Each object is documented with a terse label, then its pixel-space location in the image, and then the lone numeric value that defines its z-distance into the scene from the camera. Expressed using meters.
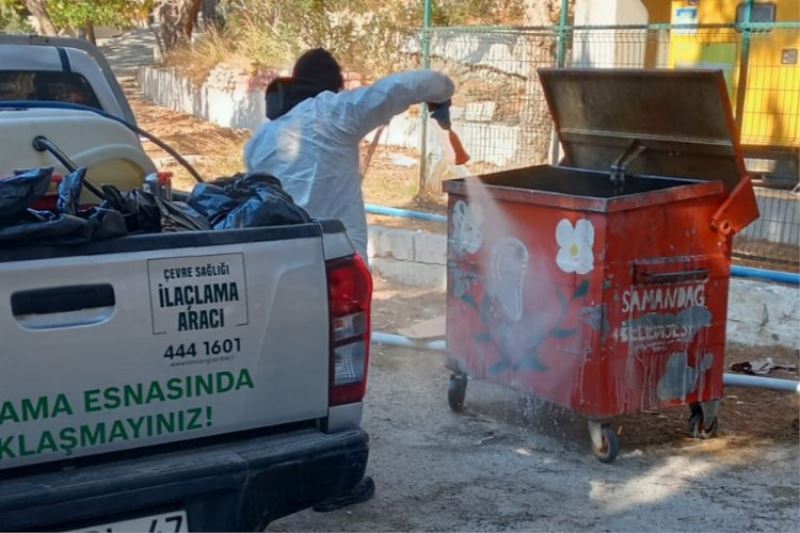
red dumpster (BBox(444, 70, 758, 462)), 4.94
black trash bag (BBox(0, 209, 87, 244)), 2.78
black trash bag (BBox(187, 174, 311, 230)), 3.29
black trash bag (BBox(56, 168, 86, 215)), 3.10
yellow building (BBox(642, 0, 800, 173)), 8.78
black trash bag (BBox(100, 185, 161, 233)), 3.18
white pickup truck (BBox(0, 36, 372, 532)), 2.78
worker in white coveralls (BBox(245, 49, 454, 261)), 5.17
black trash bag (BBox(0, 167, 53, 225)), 2.87
